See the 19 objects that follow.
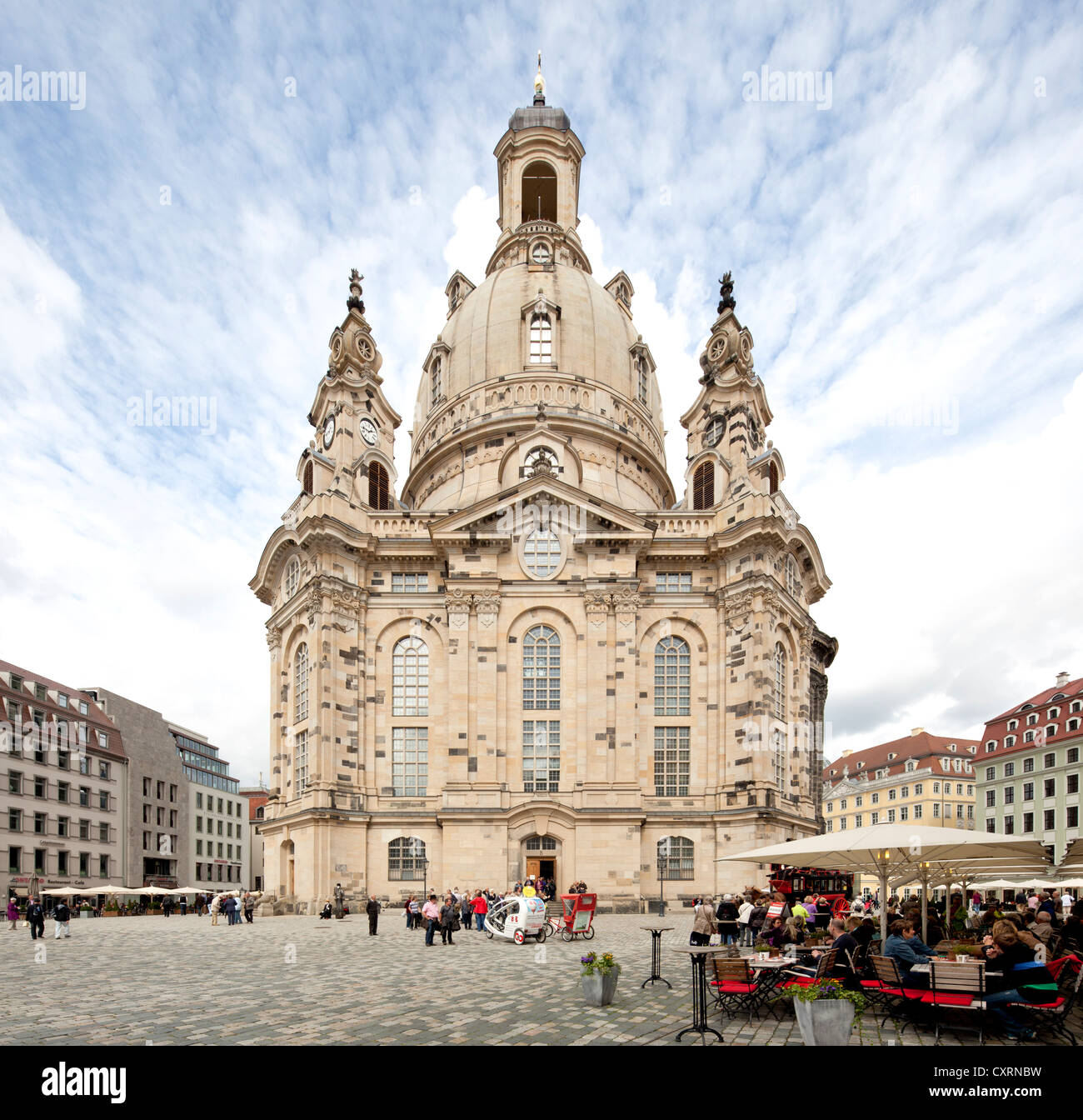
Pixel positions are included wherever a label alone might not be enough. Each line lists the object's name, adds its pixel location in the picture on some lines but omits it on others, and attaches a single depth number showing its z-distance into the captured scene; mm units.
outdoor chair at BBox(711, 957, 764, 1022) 13219
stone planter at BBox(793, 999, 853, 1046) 10117
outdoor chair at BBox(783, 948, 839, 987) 13016
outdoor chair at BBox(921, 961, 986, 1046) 11711
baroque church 44906
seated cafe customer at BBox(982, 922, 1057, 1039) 11578
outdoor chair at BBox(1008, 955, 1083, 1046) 11914
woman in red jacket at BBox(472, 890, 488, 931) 35219
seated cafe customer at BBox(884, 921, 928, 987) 13055
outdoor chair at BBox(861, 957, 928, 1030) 12422
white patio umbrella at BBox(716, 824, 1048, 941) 15336
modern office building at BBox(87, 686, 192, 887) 78750
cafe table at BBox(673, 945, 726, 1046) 11836
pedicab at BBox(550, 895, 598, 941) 27797
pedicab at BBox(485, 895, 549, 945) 27844
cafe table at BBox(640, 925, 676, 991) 16328
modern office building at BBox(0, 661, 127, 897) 63531
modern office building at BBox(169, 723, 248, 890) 90688
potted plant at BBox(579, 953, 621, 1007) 14180
